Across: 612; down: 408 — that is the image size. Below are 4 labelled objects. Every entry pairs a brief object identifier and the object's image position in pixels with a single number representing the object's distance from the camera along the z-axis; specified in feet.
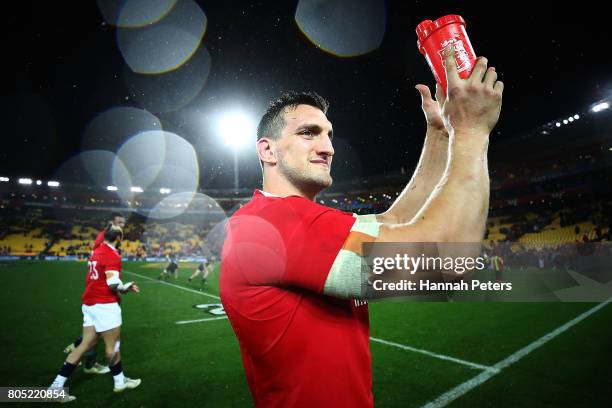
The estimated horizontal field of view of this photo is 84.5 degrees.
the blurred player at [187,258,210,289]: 54.87
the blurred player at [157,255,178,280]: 66.07
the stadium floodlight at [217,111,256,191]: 85.50
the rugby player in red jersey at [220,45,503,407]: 3.61
